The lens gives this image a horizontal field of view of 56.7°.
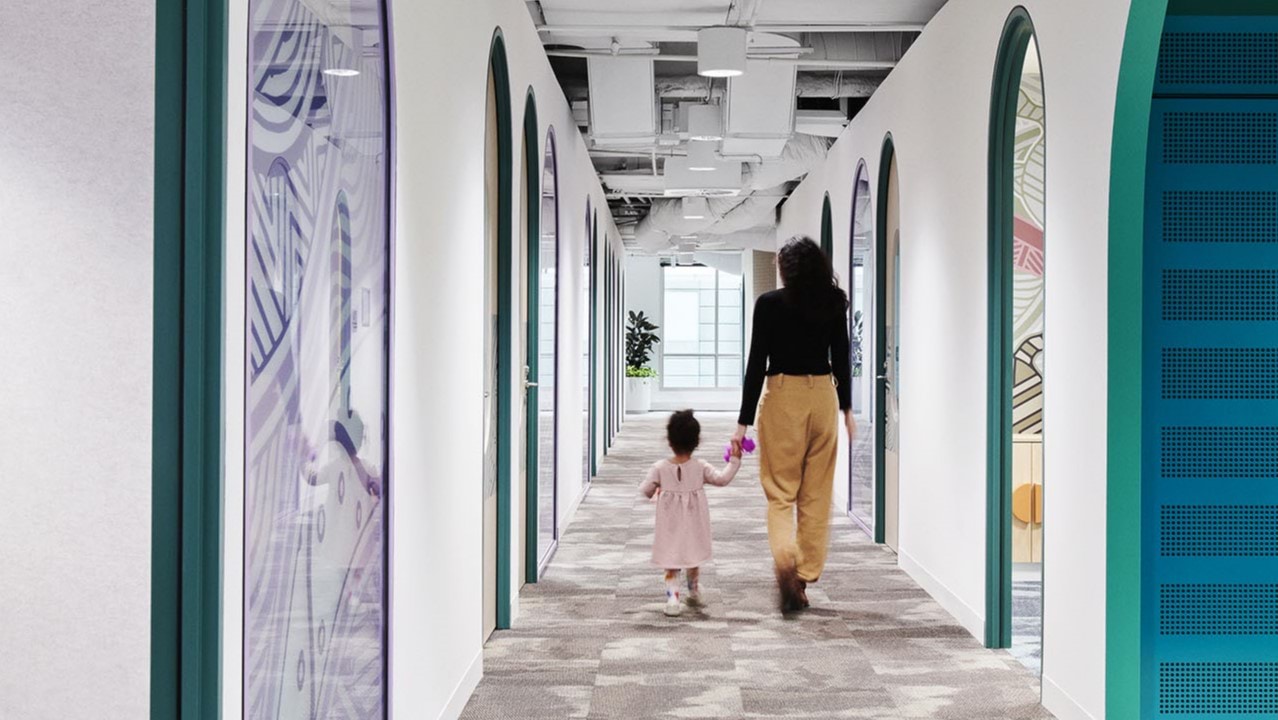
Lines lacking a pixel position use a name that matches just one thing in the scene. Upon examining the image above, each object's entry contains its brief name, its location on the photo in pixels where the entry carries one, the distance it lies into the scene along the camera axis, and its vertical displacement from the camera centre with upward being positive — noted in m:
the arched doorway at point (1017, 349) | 4.56 +0.03
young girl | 5.23 -0.69
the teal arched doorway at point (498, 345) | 4.71 +0.05
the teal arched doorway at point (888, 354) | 6.92 +0.02
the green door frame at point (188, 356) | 1.53 +0.00
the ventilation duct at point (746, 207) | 10.18 +1.70
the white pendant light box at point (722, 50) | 6.00 +1.56
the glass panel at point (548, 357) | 6.25 +0.00
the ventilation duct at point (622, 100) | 7.22 +1.62
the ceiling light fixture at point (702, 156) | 9.48 +1.61
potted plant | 20.86 -0.09
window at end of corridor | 22.70 +0.53
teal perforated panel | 3.30 -0.06
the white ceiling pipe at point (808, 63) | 7.13 +1.83
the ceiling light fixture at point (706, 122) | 8.66 +1.72
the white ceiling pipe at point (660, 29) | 6.43 +1.79
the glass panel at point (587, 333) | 9.59 +0.19
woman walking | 4.91 -0.14
